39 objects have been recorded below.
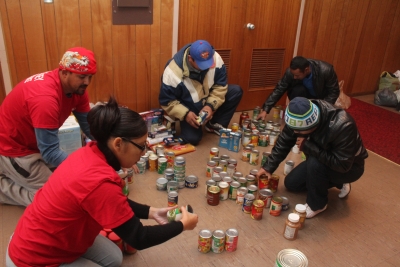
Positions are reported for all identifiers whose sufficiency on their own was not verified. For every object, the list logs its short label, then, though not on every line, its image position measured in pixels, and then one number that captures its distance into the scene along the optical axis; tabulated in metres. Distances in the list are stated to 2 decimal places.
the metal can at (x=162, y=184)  2.13
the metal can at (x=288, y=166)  2.42
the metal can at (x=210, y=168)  2.30
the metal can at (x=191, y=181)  2.19
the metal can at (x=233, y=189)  2.08
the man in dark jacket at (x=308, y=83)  2.69
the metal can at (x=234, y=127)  2.94
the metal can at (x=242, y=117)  3.09
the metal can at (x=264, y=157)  2.46
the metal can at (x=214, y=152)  2.47
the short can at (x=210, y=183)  2.06
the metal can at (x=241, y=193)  2.04
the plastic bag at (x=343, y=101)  3.71
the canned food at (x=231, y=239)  1.66
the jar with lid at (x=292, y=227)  1.74
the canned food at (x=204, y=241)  1.64
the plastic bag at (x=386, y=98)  3.90
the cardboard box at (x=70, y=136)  2.28
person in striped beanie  1.65
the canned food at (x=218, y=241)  1.65
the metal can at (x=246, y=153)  2.55
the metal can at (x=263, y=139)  2.83
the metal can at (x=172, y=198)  1.89
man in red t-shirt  1.64
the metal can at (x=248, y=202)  1.96
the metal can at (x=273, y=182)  2.18
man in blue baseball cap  2.56
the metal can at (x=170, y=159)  2.38
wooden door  2.97
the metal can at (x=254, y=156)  2.49
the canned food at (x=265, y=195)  2.01
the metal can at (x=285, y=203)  2.02
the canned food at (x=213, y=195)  1.99
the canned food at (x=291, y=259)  1.32
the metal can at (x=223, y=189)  2.07
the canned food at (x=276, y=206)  1.95
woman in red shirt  1.05
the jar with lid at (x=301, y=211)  1.79
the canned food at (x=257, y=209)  1.91
